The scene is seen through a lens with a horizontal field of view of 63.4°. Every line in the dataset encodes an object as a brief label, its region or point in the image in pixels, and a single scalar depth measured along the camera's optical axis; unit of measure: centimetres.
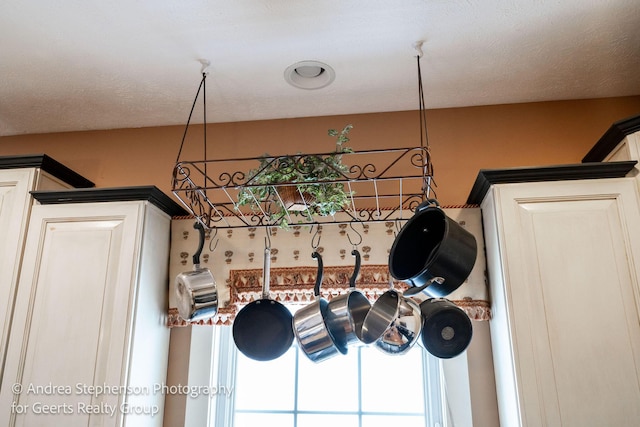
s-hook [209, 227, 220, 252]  211
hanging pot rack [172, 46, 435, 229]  206
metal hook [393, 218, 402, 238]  203
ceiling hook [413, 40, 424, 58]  181
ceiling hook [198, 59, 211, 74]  192
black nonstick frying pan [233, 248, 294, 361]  185
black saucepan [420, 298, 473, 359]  168
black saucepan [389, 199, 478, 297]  145
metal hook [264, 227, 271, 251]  202
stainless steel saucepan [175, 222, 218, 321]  179
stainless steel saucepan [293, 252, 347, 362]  170
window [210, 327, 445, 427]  208
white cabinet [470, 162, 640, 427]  153
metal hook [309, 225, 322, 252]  203
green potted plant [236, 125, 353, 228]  162
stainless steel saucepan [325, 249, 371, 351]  170
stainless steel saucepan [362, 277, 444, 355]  159
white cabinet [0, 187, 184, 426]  172
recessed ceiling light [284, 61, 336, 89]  195
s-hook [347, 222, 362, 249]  198
